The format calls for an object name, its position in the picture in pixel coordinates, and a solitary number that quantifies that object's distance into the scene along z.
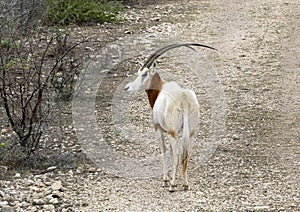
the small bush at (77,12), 27.09
